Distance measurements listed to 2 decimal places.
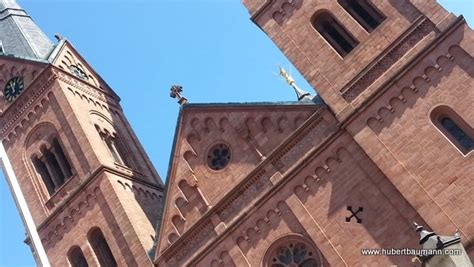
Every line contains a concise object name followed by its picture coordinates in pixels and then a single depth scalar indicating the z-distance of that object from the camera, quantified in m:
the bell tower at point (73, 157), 25.55
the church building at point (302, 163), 19.67
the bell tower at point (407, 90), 19.08
